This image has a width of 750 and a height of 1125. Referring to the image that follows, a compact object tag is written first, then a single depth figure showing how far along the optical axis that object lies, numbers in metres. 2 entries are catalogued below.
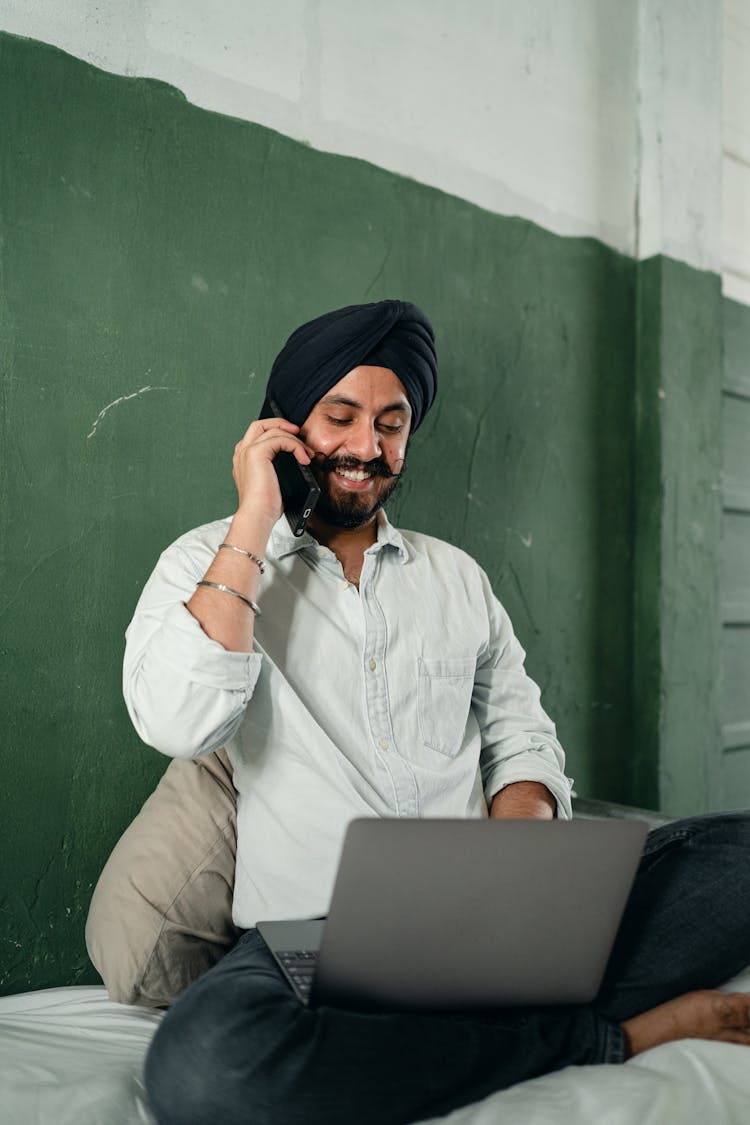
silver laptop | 0.93
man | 0.96
